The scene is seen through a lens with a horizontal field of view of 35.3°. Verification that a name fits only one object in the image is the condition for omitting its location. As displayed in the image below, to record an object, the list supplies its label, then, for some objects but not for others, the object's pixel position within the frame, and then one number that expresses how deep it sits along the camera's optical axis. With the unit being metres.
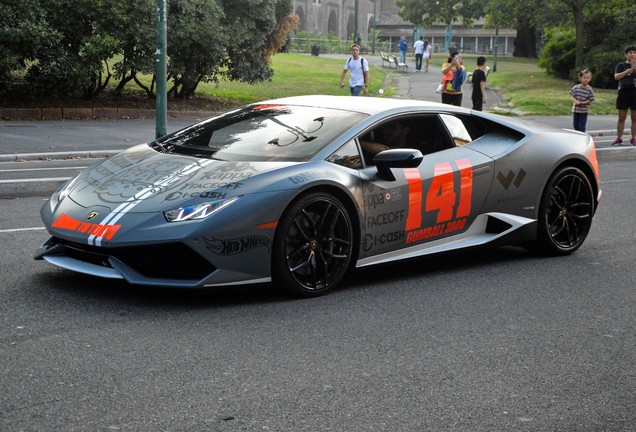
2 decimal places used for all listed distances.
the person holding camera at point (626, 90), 19.23
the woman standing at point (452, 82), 20.80
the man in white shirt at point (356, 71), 23.17
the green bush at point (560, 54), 44.66
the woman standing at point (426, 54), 52.76
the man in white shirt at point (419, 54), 52.81
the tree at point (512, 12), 45.97
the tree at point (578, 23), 41.28
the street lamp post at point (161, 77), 15.50
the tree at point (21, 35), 21.08
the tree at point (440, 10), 64.56
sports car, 6.16
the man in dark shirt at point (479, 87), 22.02
